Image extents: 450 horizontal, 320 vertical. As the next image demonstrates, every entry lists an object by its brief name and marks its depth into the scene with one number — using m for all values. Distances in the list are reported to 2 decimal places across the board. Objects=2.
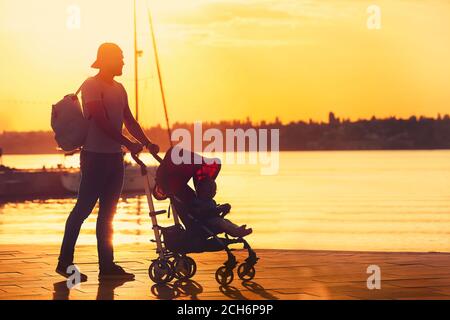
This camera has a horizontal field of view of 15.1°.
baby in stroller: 13.82
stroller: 13.80
